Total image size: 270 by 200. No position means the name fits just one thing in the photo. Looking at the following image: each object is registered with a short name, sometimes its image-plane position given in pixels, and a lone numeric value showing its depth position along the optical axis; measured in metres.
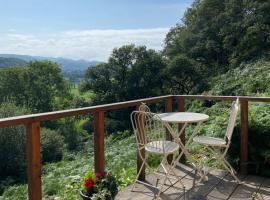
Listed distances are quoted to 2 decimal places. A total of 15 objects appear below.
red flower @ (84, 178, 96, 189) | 1.85
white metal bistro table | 2.19
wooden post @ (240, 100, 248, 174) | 2.61
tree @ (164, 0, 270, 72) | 9.29
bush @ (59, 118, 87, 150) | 16.92
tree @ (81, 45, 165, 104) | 14.26
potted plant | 1.82
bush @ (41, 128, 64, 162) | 13.27
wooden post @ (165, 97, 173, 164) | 2.85
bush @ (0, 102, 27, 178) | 12.32
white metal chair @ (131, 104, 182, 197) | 2.12
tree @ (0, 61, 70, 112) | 19.16
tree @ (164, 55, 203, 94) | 11.71
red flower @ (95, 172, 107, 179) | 1.91
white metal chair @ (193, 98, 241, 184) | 2.26
